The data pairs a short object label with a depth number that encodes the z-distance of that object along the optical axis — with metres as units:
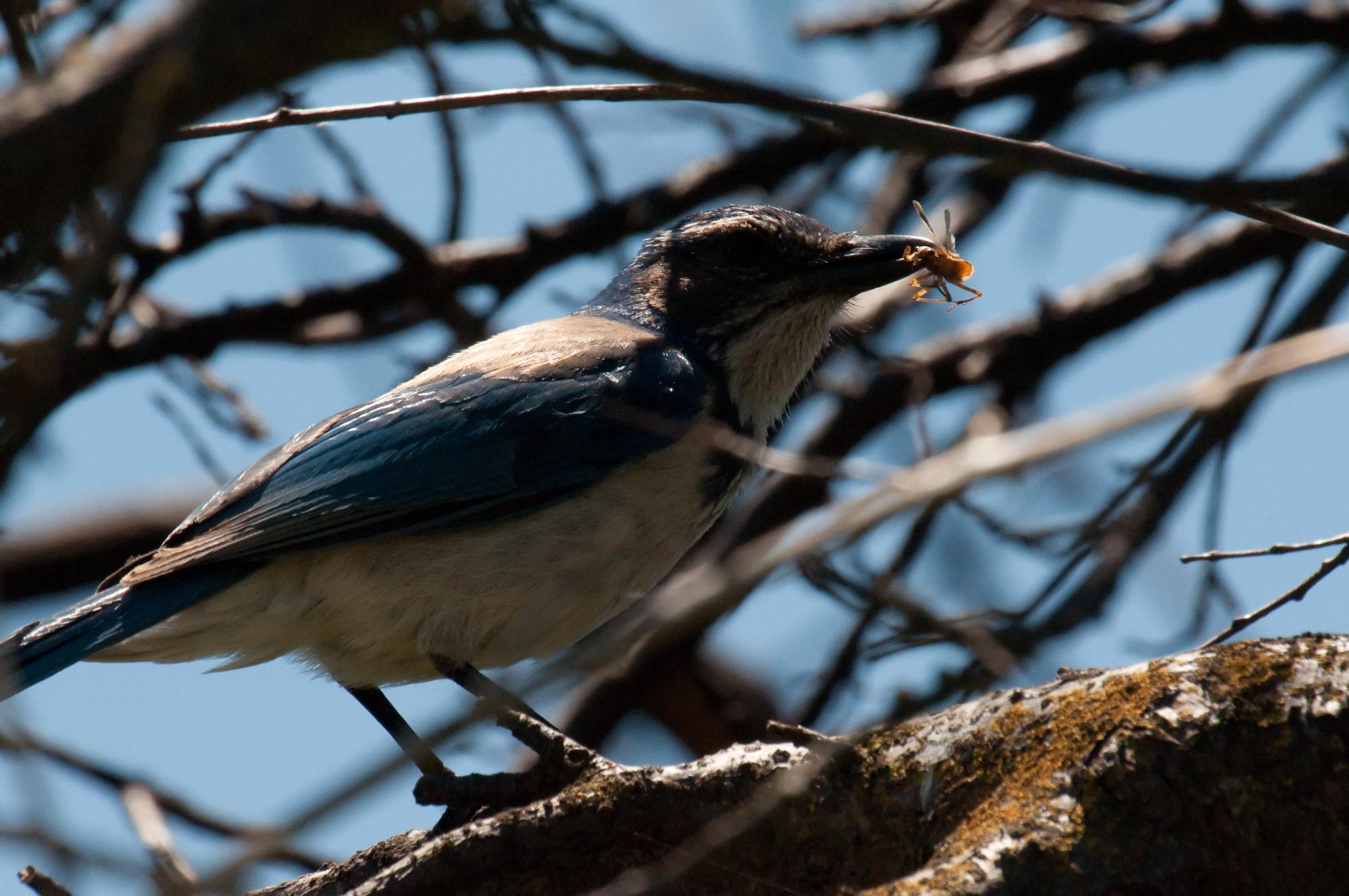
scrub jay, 9.81
